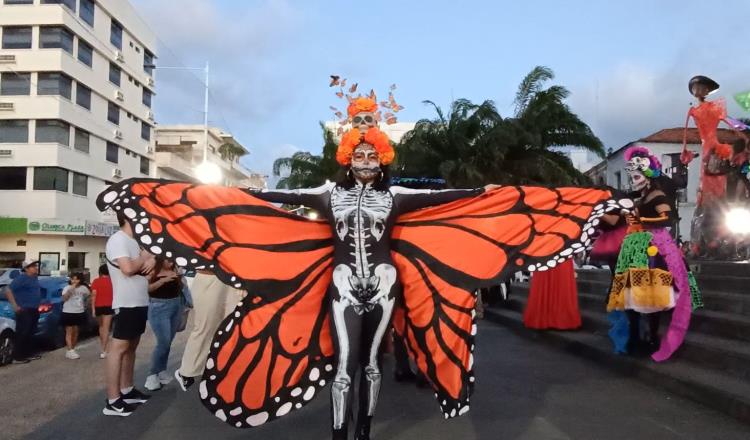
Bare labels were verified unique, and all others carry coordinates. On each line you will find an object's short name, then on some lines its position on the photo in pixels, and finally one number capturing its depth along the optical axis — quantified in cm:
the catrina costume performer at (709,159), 1004
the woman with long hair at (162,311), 649
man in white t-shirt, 539
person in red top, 934
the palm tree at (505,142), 2145
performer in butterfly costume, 412
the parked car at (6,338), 872
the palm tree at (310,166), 2716
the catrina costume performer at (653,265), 624
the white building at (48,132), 3428
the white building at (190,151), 5131
